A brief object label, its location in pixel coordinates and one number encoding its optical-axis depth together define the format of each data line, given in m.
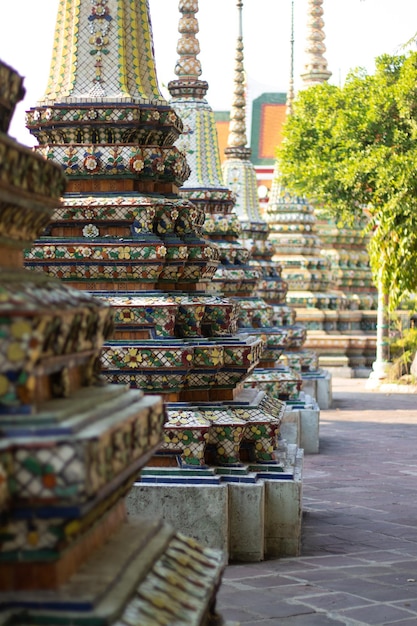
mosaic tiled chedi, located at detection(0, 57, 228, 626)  3.03
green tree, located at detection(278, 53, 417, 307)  20.42
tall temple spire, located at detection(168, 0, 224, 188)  13.53
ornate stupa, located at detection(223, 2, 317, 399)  13.38
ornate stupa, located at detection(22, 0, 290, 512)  7.92
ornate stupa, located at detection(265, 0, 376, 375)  25.14
